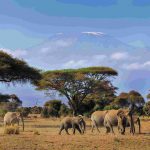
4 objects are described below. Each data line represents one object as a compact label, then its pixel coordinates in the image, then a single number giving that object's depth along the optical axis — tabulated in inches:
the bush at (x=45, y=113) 2859.3
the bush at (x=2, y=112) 2402.8
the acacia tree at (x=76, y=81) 2504.9
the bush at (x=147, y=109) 2495.1
